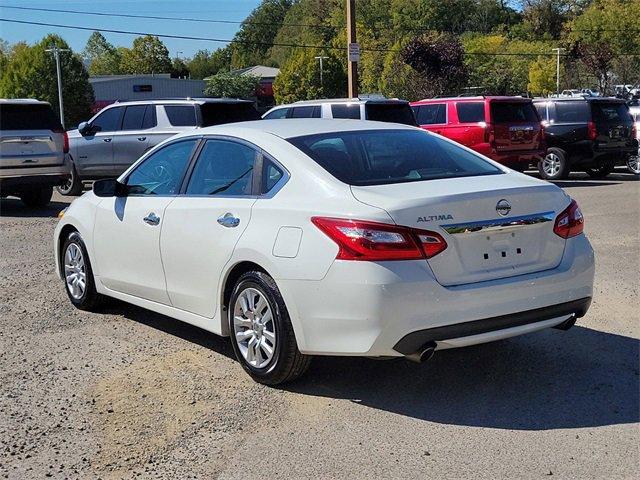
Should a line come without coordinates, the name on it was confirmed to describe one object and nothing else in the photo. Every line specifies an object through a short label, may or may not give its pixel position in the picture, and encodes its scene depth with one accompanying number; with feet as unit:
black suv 60.34
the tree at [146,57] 346.95
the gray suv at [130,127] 48.08
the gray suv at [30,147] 45.09
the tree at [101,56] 376.05
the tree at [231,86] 269.03
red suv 56.03
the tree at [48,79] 199.72
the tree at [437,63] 173.27
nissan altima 14.70
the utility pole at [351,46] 76.95
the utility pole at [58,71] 189.92
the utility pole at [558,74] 216.25
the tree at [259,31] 465.88
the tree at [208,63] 455.22
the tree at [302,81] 234.17
